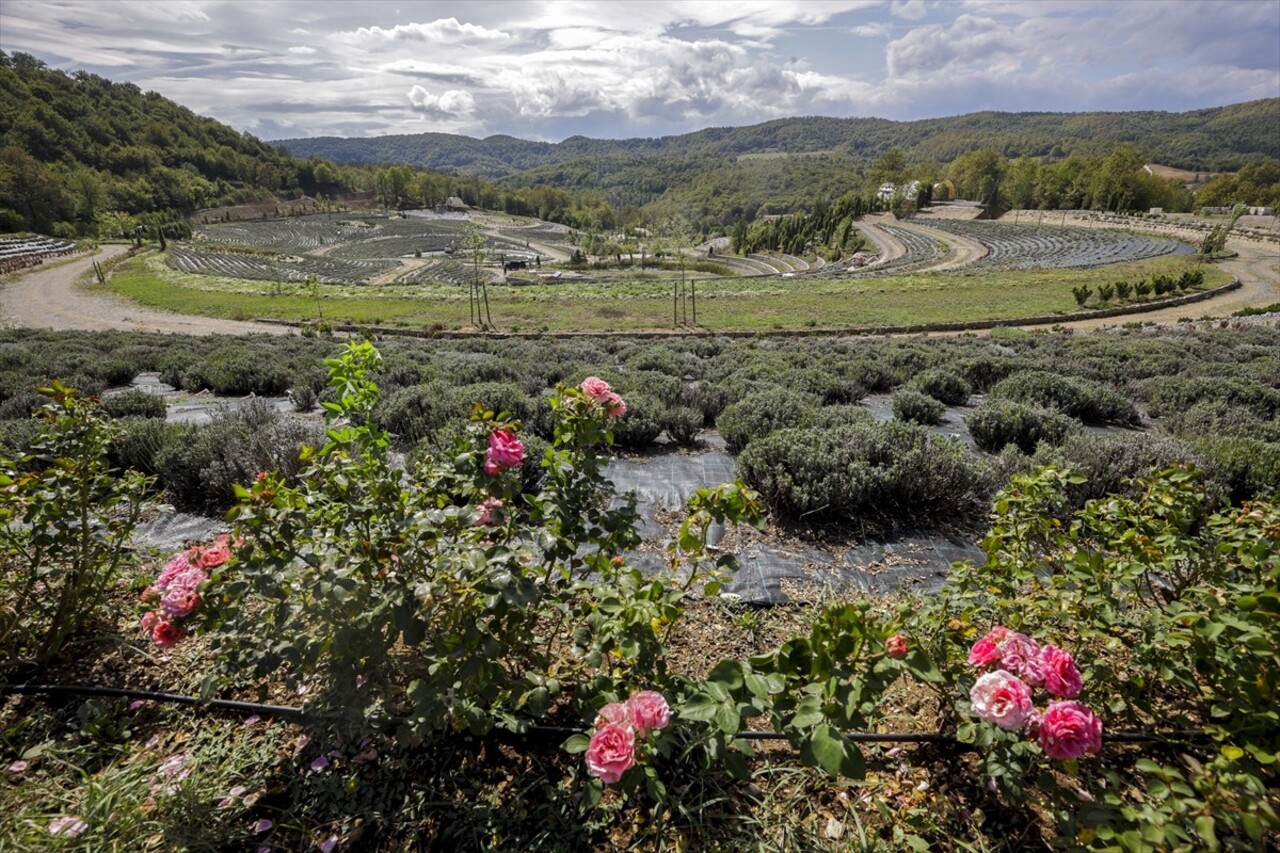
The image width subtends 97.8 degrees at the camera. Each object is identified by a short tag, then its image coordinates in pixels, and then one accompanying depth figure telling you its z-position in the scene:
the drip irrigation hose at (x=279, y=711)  2.45
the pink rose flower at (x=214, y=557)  2.32
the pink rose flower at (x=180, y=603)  2.21
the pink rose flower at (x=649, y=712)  1.86
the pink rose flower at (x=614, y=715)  1.86
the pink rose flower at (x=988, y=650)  2.08
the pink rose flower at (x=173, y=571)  2.29
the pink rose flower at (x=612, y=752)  1.76
